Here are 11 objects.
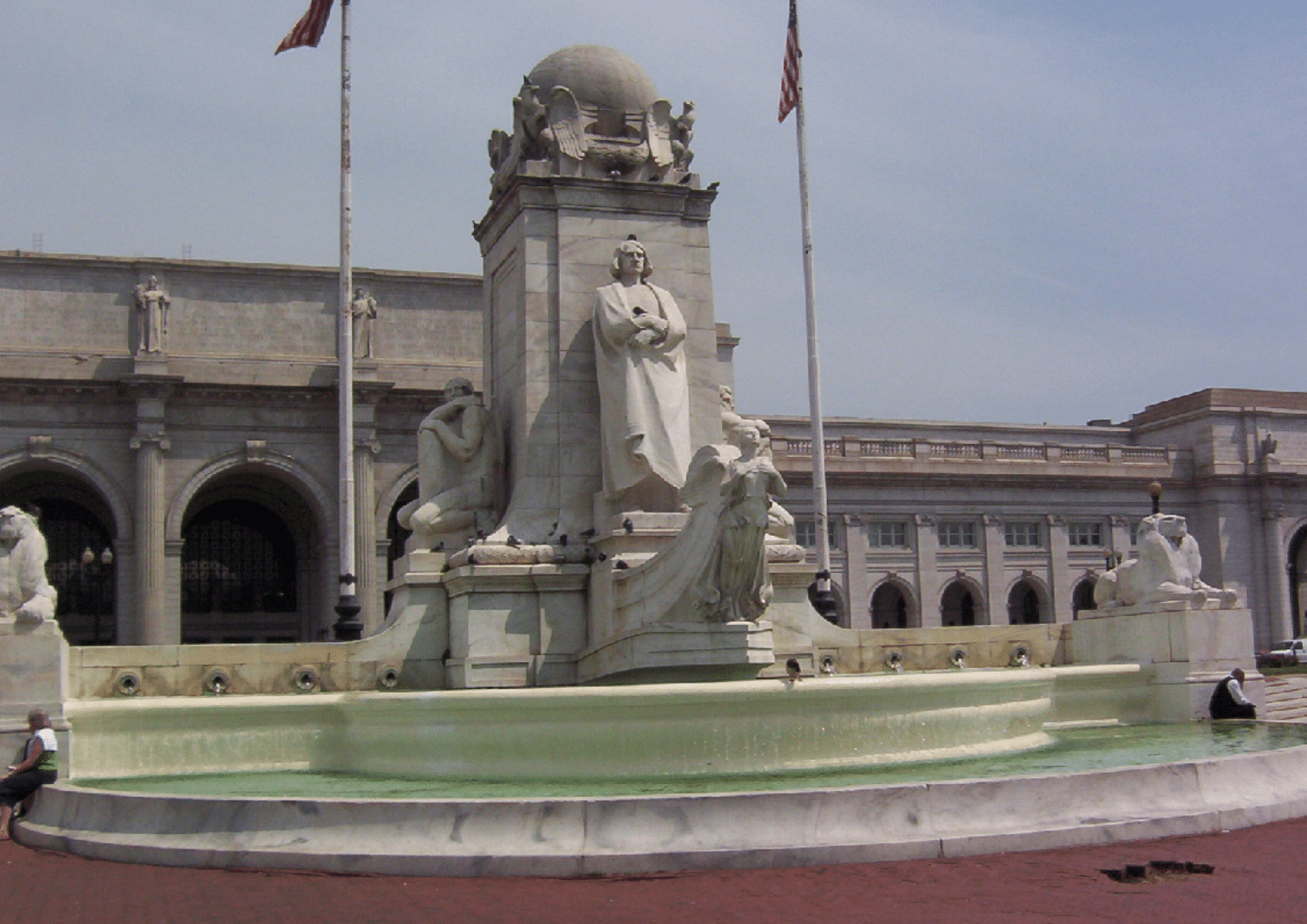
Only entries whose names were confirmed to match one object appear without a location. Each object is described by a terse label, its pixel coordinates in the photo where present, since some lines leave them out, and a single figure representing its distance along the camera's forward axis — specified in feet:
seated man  54.80
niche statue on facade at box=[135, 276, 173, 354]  189.37
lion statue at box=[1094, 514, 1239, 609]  58.70
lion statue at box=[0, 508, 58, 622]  45.78
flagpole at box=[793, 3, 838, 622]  100.78
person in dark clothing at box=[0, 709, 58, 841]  39.34
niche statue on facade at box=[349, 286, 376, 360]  195.83
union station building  188.24
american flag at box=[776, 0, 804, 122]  101.30
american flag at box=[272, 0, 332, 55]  99.40
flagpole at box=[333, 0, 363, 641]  102.32
